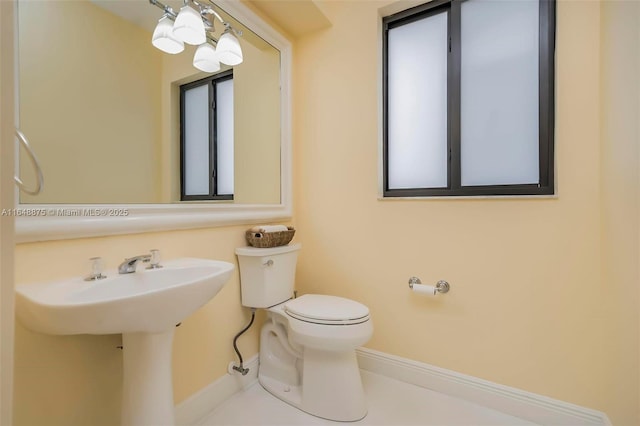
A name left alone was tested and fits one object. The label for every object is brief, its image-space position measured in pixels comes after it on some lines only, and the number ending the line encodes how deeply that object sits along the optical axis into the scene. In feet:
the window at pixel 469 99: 4.77
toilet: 4.50
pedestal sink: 2.46
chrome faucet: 3.42
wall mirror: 3.38
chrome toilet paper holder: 5.18
